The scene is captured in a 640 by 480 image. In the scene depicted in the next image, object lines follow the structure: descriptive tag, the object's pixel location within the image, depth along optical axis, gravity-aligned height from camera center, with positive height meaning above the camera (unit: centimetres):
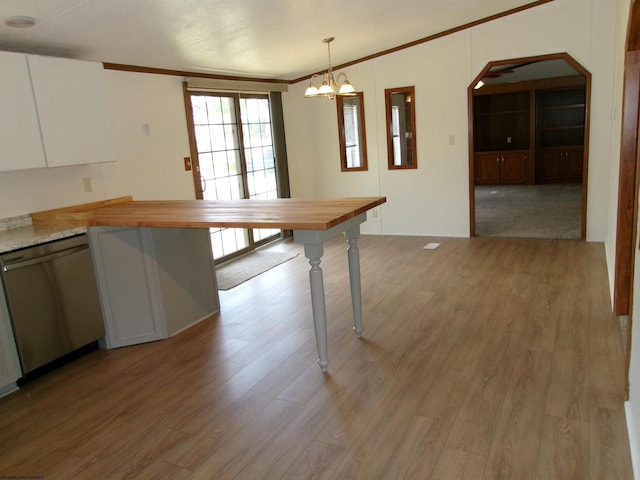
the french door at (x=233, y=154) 558 +3
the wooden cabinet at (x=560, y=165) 1080 -76
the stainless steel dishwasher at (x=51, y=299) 303 -80
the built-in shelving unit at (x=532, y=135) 1083 -7
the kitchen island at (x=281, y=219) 279 -36
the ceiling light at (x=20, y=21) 295 +90
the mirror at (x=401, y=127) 635 +19
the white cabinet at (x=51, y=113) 326 +40
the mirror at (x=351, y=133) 670 +18
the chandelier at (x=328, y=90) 423 +49
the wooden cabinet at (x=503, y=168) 1107 -74
